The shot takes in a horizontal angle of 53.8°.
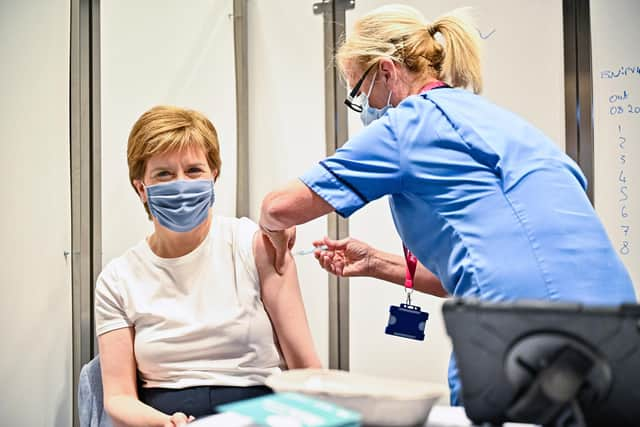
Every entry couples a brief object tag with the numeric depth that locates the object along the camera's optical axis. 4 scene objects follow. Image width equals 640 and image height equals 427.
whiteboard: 2.06
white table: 0.88
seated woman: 1.61
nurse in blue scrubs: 1.04
